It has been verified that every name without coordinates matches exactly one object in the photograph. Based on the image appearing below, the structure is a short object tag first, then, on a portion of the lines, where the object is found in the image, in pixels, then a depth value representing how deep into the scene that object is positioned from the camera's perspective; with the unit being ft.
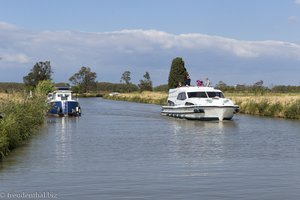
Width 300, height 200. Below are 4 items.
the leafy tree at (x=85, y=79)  592.19
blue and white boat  167.02
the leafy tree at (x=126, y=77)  592.19
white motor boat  141.18
